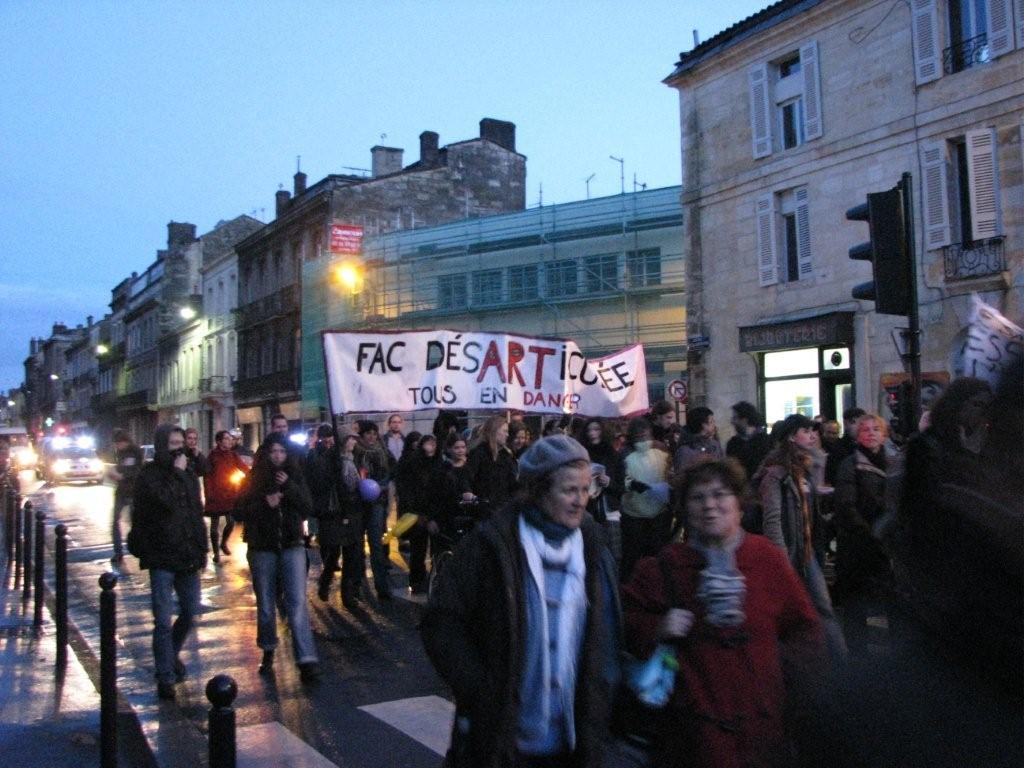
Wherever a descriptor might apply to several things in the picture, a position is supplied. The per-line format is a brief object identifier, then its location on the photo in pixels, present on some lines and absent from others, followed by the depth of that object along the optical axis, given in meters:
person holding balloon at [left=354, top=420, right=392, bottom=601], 10.27
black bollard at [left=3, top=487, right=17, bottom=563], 15.21
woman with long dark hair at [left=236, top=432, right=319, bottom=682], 7.01
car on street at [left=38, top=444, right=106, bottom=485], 37.53
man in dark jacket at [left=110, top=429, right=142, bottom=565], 13.38
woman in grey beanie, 2.97
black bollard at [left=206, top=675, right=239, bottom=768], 3.05
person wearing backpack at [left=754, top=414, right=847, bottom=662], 6.00
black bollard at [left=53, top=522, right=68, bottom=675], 7.46
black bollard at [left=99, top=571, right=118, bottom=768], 4.96
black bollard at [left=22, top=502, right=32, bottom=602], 10.73
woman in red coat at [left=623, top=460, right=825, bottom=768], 2.94
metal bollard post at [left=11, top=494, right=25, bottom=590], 12.01
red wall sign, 38.56
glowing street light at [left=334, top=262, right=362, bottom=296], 38.81
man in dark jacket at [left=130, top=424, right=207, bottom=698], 6.82
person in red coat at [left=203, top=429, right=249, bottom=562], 13.34
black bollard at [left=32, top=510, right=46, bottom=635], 9.10
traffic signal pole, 6.61
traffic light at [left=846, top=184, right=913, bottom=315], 6.75
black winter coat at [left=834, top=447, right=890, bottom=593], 6.18
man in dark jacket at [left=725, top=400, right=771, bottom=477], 8.15
